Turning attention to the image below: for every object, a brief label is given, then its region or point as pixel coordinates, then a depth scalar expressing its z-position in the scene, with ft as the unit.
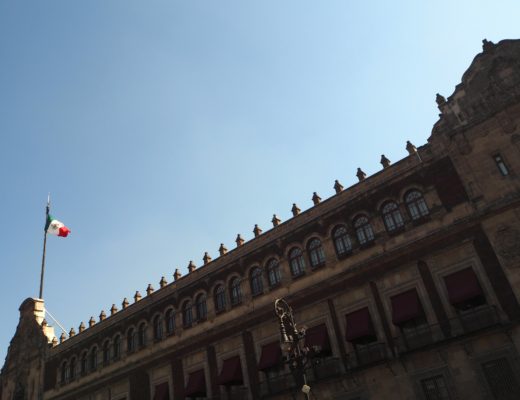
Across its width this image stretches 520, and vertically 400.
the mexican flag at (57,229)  138.62
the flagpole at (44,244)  143.13
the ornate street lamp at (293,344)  47.32
